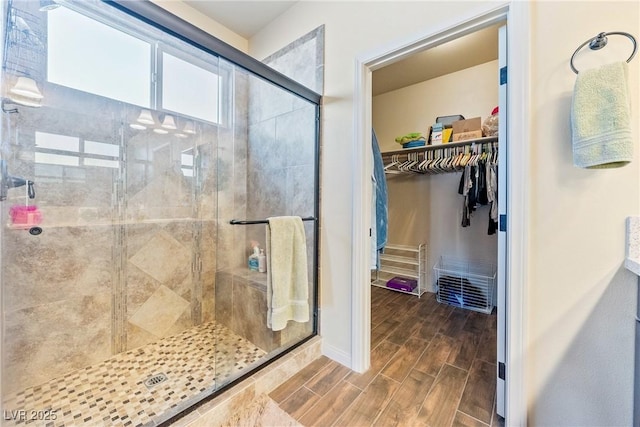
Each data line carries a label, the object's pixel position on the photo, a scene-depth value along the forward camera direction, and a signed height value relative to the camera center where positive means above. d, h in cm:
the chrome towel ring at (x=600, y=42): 95 +68
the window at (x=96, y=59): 167 +113
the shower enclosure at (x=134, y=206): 147 +4
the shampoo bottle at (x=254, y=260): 196 -38
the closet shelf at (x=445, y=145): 245 +73
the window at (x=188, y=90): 216 +109
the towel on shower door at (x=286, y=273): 166 -41
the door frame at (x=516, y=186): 115 +12
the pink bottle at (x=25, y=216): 150 -3
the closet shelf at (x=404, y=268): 314 -74
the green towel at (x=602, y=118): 90 +36
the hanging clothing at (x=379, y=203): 195 +7
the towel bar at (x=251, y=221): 184 -7
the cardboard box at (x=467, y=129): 256 +88
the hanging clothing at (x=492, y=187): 242 +25
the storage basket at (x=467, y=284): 267 -80
